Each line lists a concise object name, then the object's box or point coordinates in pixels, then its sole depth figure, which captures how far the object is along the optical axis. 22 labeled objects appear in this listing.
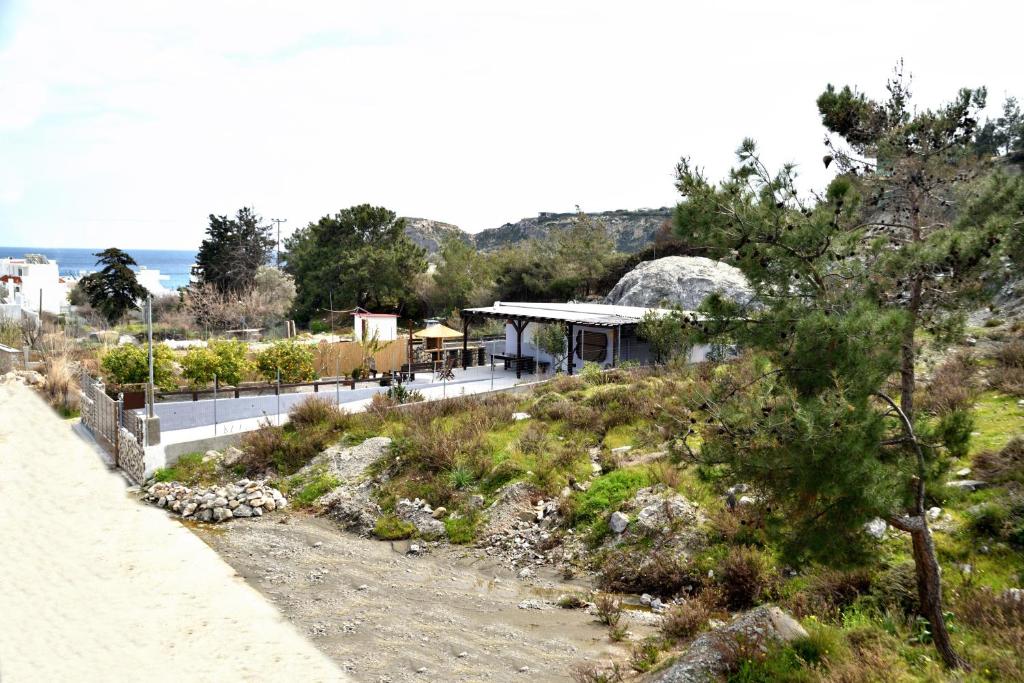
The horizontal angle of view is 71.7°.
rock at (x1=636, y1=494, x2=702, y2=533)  11.38
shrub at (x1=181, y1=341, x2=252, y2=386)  20.95
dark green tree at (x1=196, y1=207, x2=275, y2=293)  51.94
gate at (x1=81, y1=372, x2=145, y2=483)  15.80
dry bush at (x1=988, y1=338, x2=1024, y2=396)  14.86
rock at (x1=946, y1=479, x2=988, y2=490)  10.48
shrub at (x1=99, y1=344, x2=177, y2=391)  20.34
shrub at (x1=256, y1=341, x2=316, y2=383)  22.36
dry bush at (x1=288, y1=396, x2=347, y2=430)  17.86
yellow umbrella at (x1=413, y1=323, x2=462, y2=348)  28.78
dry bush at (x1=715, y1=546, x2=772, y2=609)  9.42
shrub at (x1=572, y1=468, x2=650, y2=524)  12.51
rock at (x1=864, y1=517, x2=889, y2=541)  9.72
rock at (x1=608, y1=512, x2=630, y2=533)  11.75
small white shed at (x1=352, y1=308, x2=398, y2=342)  28.67
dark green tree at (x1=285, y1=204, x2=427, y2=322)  46.06
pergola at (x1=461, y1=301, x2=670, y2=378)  25.02
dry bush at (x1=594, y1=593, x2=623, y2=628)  9.47
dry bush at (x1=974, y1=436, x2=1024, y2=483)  10.34
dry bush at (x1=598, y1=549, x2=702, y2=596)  10.38
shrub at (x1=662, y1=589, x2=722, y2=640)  8.65
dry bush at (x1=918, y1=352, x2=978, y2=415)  13.59
